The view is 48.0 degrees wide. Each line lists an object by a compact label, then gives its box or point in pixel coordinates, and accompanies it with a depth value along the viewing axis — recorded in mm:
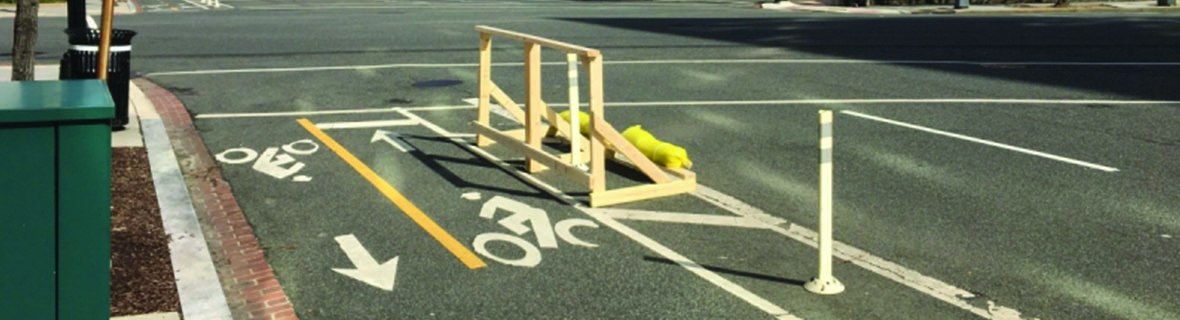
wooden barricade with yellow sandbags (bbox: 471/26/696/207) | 10859
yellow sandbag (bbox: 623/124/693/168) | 11570
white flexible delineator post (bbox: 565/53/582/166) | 11188
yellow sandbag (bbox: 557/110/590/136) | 13195
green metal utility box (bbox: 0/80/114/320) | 4895
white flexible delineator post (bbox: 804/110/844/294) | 8016
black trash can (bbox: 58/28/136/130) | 13742
